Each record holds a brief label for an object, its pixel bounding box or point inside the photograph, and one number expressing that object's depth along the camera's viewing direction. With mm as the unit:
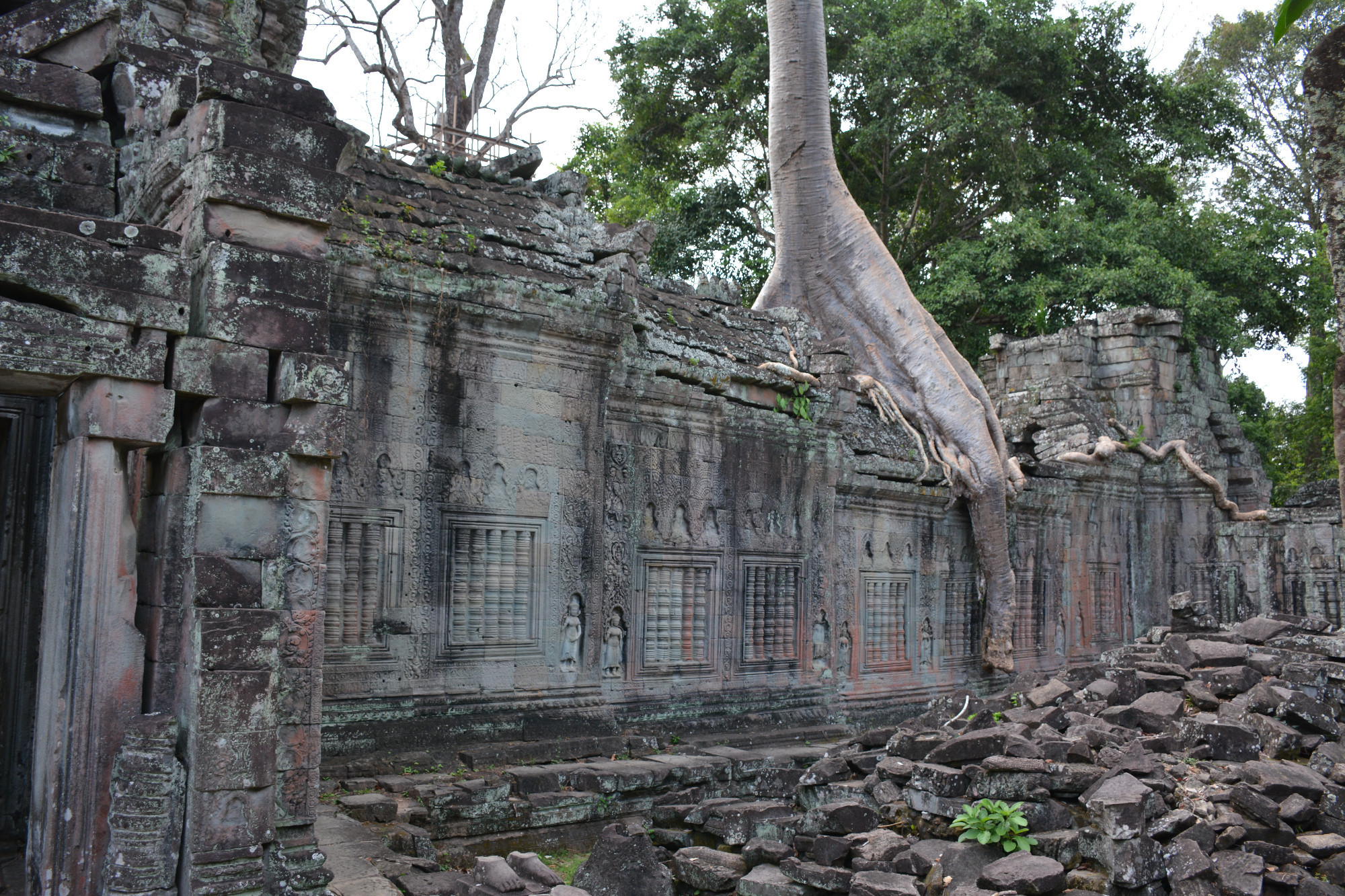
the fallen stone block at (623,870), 5012
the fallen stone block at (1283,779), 5461
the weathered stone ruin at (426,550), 3785
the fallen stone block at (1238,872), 4742
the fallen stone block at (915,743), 6016
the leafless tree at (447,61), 18375
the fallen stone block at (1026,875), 4691
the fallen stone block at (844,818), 5488
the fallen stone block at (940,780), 5504
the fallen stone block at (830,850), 5203
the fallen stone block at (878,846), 5160
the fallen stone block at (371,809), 5242
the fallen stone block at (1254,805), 5223
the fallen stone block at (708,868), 5227
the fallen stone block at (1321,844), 5078
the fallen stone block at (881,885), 4719
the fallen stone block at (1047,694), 6996
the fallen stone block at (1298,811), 5297
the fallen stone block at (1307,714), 6199
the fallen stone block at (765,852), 5293
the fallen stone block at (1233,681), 6844
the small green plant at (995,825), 5102
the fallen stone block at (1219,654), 7289
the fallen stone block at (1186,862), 4766
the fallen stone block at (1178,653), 7410
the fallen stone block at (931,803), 5410
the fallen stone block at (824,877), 4969
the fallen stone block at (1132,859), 4754
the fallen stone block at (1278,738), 6090
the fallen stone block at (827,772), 6172
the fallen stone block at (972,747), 5652
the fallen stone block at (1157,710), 6320
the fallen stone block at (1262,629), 7895
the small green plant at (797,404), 8930
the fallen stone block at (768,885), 5020
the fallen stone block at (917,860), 5070
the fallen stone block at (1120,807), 4859
